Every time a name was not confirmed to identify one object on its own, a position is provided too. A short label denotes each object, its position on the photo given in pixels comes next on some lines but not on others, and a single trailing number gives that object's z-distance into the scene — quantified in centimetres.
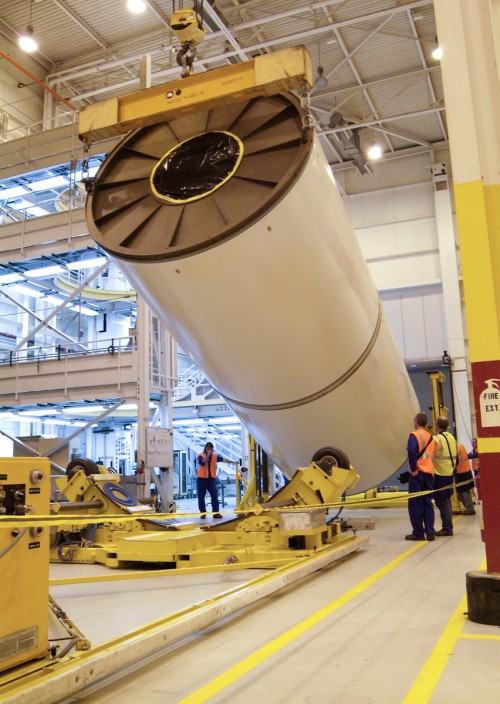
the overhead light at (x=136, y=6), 1161
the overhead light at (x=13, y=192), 1296
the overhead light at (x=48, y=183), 1261
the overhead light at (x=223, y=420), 2064
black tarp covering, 455
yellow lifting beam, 443
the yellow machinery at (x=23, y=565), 228
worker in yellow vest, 693
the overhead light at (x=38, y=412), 1391
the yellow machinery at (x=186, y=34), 512
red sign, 321
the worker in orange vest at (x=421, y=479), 638
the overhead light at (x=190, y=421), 2095
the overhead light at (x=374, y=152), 1499
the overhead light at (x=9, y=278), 1346
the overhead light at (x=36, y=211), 1592
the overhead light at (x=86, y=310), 2073
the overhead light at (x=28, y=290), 1542
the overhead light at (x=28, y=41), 1176
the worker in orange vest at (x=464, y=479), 837
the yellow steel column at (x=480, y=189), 321
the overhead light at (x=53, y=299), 1859
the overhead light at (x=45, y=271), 1279
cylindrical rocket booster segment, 423
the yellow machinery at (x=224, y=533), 498
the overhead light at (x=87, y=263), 1230
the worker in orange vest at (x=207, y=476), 1048
